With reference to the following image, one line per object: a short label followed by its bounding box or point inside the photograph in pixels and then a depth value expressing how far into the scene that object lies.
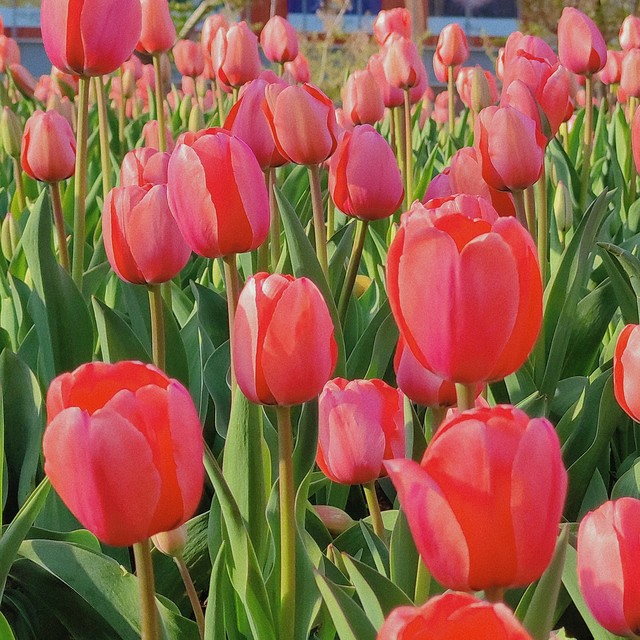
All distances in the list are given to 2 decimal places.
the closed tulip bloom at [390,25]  2.67
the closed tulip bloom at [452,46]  2.48
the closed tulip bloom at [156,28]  1.77
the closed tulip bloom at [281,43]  2.27
